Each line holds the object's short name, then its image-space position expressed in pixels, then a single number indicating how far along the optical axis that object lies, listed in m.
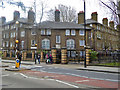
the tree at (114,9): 15.60
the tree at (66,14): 48.56
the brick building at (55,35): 41.16
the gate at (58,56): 25.94
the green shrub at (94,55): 22.69
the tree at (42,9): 32.75
